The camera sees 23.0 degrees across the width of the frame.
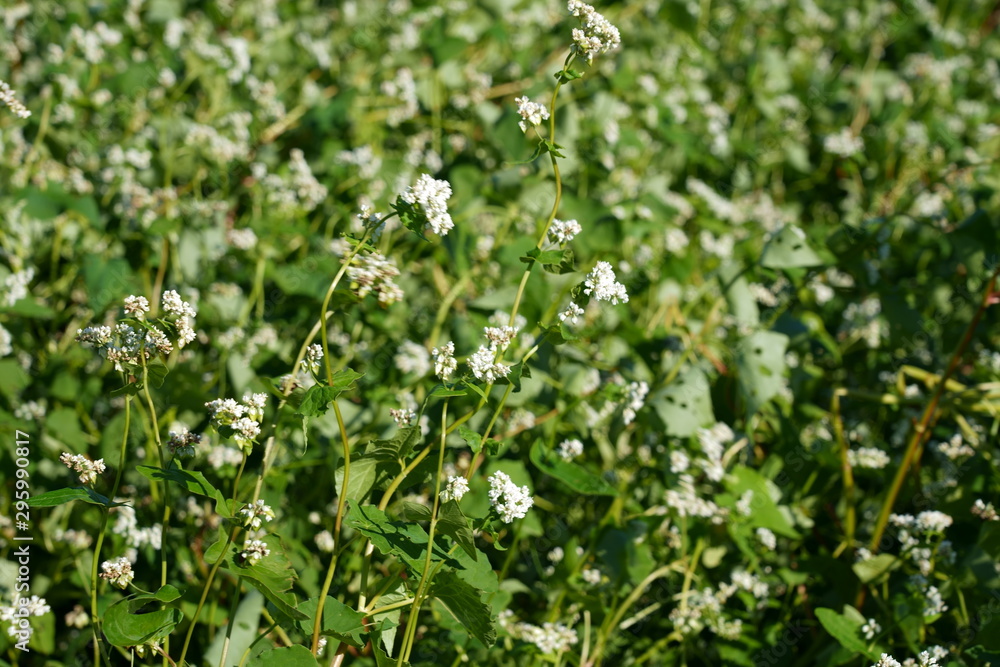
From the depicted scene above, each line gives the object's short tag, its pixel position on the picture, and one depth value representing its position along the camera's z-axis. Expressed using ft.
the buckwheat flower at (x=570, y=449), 3.17
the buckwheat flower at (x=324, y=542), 3.23
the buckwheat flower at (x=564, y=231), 3.02
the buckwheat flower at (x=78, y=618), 3.17
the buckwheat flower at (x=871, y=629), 3.12
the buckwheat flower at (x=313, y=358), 2.89
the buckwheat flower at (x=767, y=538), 3.28
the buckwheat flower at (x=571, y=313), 2.93
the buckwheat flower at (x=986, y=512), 3.22
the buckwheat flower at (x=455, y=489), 2.89
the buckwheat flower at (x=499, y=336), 2.91
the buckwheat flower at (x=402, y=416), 2.95
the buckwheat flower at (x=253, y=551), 2.88
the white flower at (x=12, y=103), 2.97
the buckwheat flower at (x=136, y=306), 2.87
